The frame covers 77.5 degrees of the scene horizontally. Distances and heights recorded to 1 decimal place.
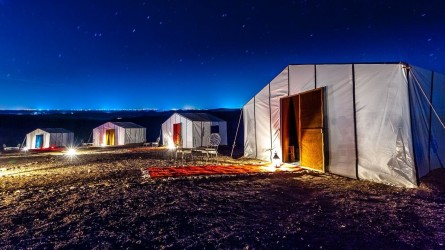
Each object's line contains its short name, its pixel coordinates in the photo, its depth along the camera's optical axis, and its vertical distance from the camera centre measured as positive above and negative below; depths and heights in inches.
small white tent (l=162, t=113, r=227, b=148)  791.7 +34.4
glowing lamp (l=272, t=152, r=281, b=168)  324.0 -26.1
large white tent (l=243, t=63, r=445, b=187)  220.7 +17.6
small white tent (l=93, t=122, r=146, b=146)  1076.5 +27.6
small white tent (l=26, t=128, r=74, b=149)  1059.9 +11.1
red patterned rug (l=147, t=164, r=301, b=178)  281.7 -33.4
